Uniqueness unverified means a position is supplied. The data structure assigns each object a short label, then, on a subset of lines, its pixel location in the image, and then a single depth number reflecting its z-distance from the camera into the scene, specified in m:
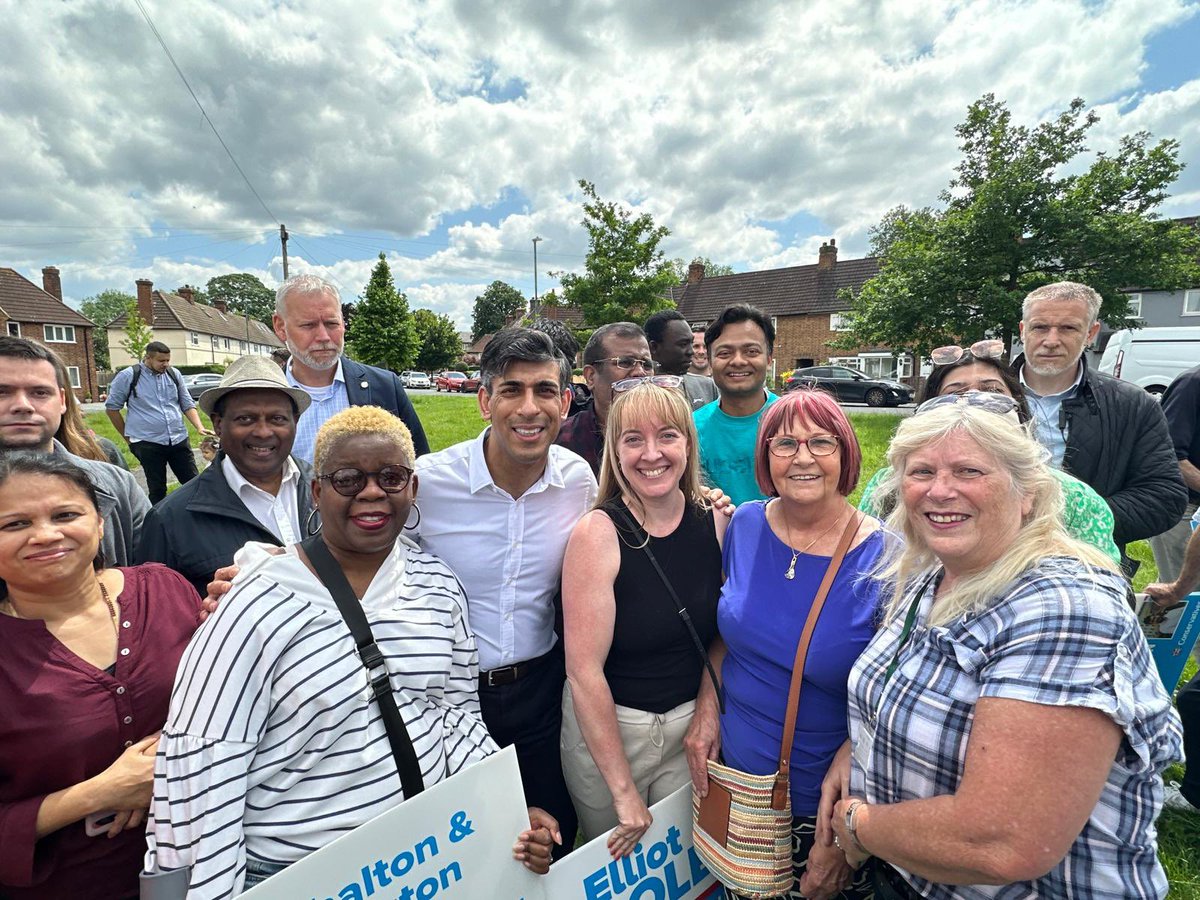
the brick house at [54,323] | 39.97
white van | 12.55
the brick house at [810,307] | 40.57
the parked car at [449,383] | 47.78
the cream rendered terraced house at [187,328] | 57.34
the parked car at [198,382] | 26.84
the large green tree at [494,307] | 87.88
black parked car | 26.08
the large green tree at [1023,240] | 17.12
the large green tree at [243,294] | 90.81
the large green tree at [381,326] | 28.14
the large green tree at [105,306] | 94.19
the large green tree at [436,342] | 60.44
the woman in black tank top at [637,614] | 2.13
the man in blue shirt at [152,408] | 7.41
